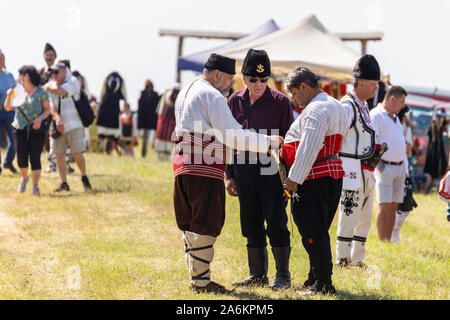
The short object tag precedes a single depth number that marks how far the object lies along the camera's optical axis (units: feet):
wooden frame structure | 71.41
